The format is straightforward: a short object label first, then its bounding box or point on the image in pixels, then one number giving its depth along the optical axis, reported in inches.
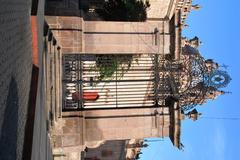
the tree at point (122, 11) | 782.5
